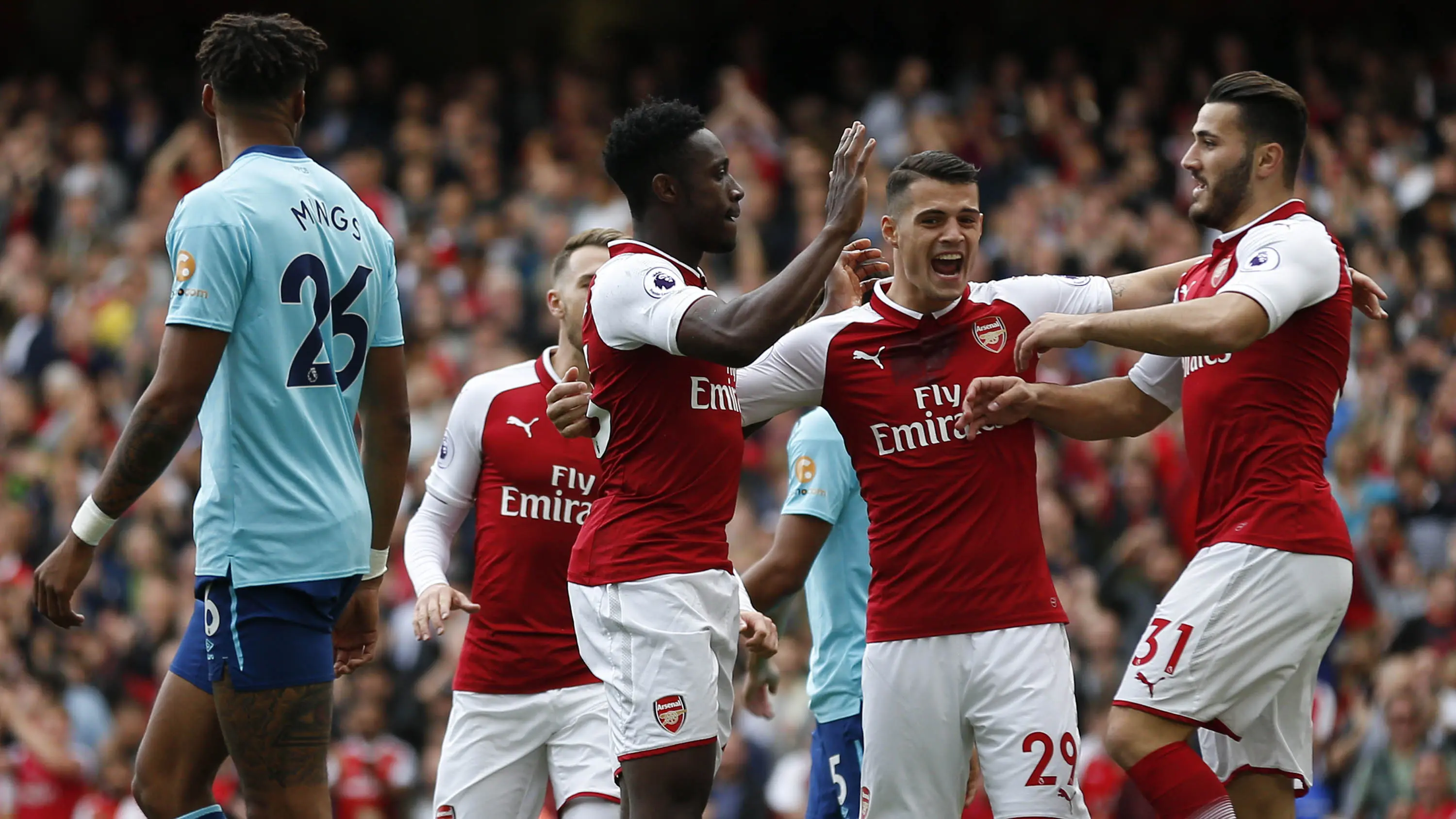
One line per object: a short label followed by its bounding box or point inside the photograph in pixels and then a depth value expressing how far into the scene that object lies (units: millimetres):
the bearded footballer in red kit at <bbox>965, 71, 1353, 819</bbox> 10734
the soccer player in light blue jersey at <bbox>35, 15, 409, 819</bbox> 9617
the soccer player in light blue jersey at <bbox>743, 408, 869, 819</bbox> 13078
